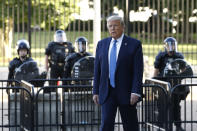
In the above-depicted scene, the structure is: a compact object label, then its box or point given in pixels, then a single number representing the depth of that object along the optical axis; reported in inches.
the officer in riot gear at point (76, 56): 527.5
